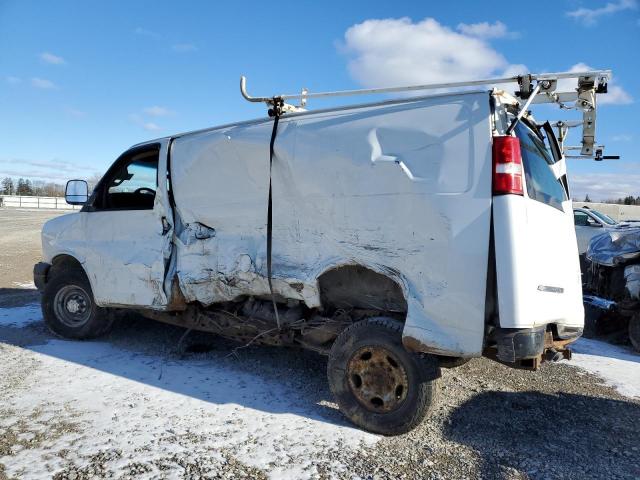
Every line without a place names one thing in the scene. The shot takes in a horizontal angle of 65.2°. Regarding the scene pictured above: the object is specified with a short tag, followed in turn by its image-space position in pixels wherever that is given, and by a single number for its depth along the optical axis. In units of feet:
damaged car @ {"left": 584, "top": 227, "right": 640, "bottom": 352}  21.43
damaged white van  10.78
